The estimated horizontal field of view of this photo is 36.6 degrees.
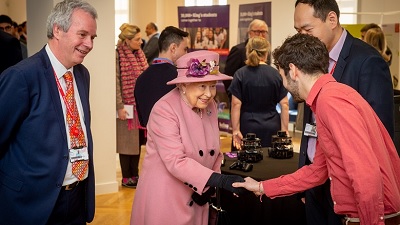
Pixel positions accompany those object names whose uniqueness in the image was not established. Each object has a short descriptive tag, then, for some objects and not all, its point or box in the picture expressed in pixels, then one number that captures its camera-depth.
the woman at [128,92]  6.43
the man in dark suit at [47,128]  2.65
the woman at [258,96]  5.55
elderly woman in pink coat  2.75
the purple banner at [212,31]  9.84
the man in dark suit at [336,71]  2.78
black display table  4.00
